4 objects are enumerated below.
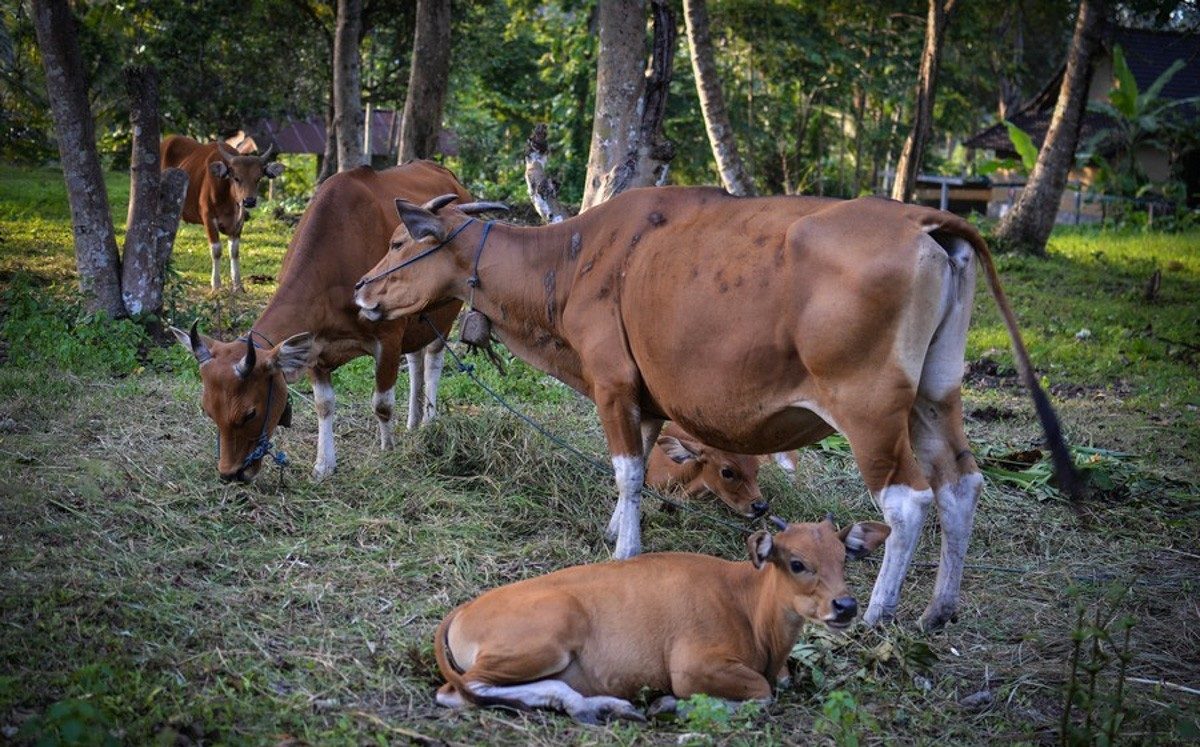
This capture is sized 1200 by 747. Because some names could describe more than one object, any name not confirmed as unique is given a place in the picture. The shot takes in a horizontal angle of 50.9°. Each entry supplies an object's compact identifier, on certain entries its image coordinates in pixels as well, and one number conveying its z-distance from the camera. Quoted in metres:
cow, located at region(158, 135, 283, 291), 15.45
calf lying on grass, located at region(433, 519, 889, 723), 5.00
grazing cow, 7.42
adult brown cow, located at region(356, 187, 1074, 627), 5.68
